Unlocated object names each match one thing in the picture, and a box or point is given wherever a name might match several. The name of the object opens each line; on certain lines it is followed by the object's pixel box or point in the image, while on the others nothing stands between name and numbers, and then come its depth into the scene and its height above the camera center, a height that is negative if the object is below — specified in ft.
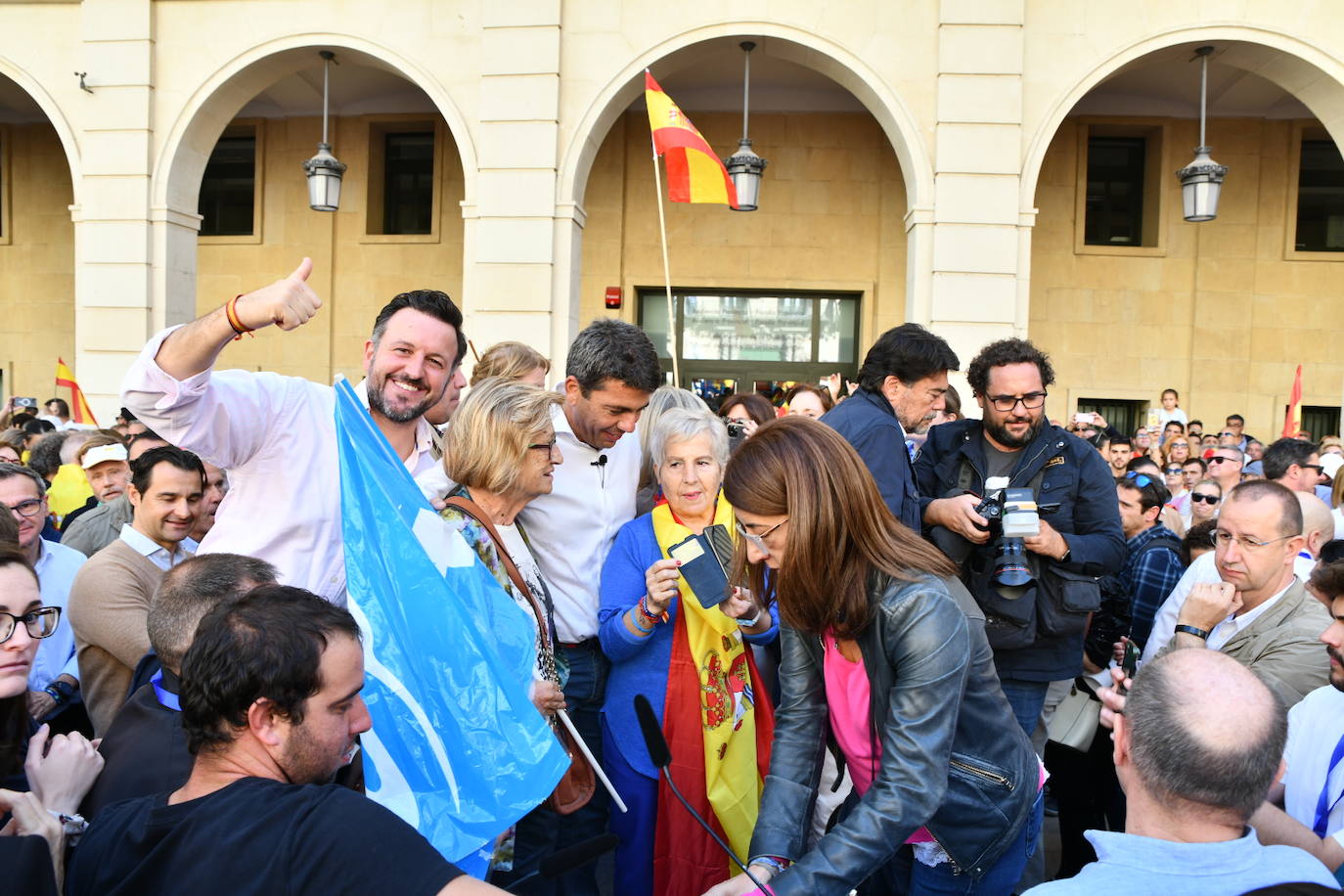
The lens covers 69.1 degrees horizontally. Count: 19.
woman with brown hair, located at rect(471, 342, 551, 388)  15.90 +0.45
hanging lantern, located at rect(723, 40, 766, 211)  35.27 +8.18
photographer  12.59 -1.63
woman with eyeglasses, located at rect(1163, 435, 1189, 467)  36.73 -1.60
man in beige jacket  11.38 -2.22
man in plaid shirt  16.79 -2.82
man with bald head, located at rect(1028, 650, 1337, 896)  5.63 -2.27
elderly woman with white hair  11.36 -3.58
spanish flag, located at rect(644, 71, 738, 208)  28.17 +7.05
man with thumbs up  8.31 -0.25
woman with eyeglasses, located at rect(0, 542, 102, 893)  6.36 -2.86
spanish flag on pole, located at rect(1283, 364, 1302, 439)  40.16 +0.08
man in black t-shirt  5.44 -2.48
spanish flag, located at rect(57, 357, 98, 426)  36.65 -0.72
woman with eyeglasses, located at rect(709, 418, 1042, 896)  7.24 -2.25
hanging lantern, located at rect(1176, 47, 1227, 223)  36.17 +8.42
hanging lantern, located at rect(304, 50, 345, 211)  39.99 +8.62
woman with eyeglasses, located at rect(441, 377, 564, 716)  10.09 -0.78
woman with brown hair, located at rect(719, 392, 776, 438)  18.83 -0.27
